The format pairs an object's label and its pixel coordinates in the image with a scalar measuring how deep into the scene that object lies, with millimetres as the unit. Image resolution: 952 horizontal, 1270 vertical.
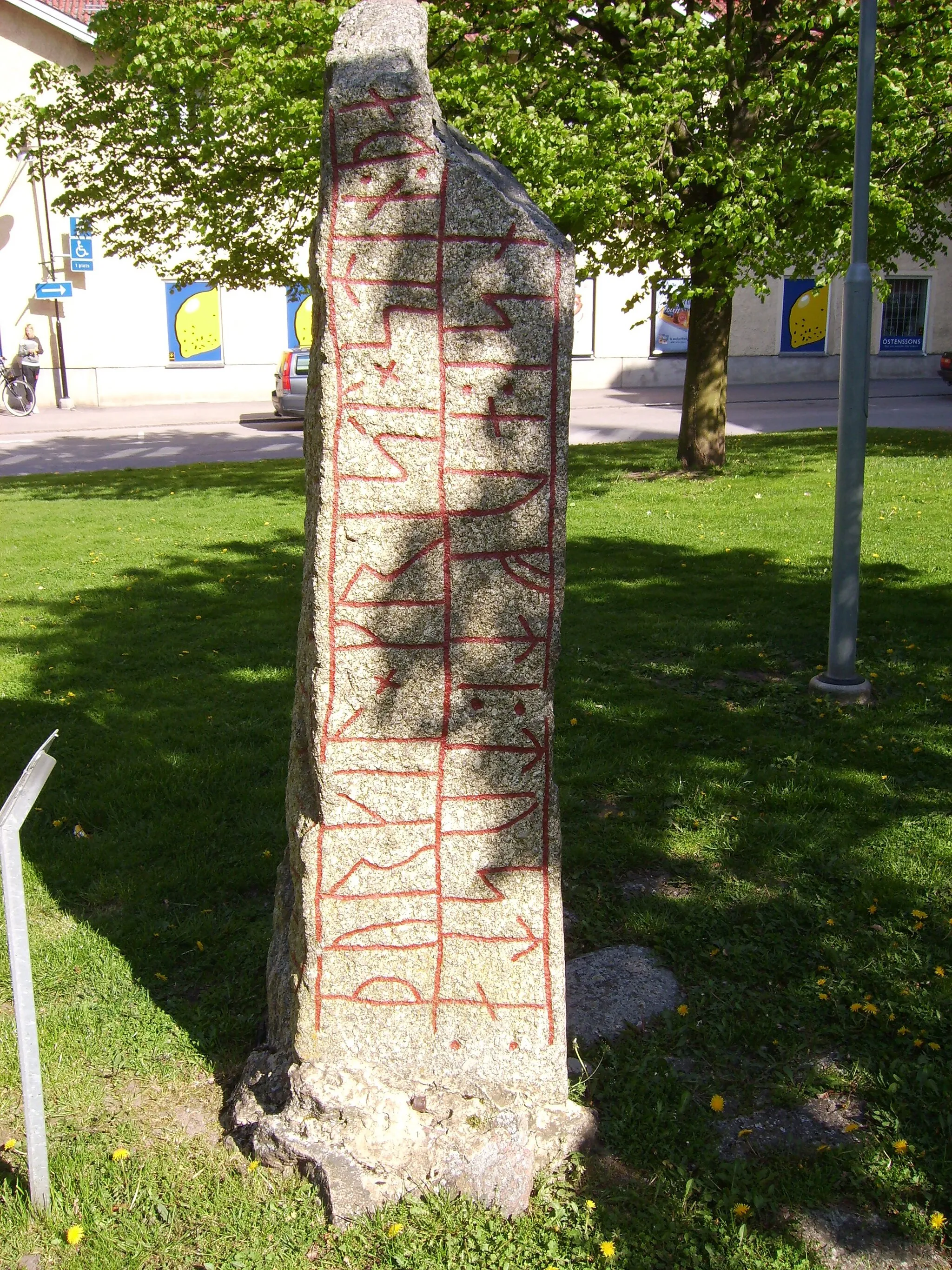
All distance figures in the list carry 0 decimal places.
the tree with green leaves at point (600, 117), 8828
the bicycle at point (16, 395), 21328
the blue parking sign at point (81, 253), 22203
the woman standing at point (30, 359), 21391
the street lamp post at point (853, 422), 5207
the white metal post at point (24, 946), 2416
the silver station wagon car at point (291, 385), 20781
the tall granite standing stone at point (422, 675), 2594
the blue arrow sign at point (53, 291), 22141
